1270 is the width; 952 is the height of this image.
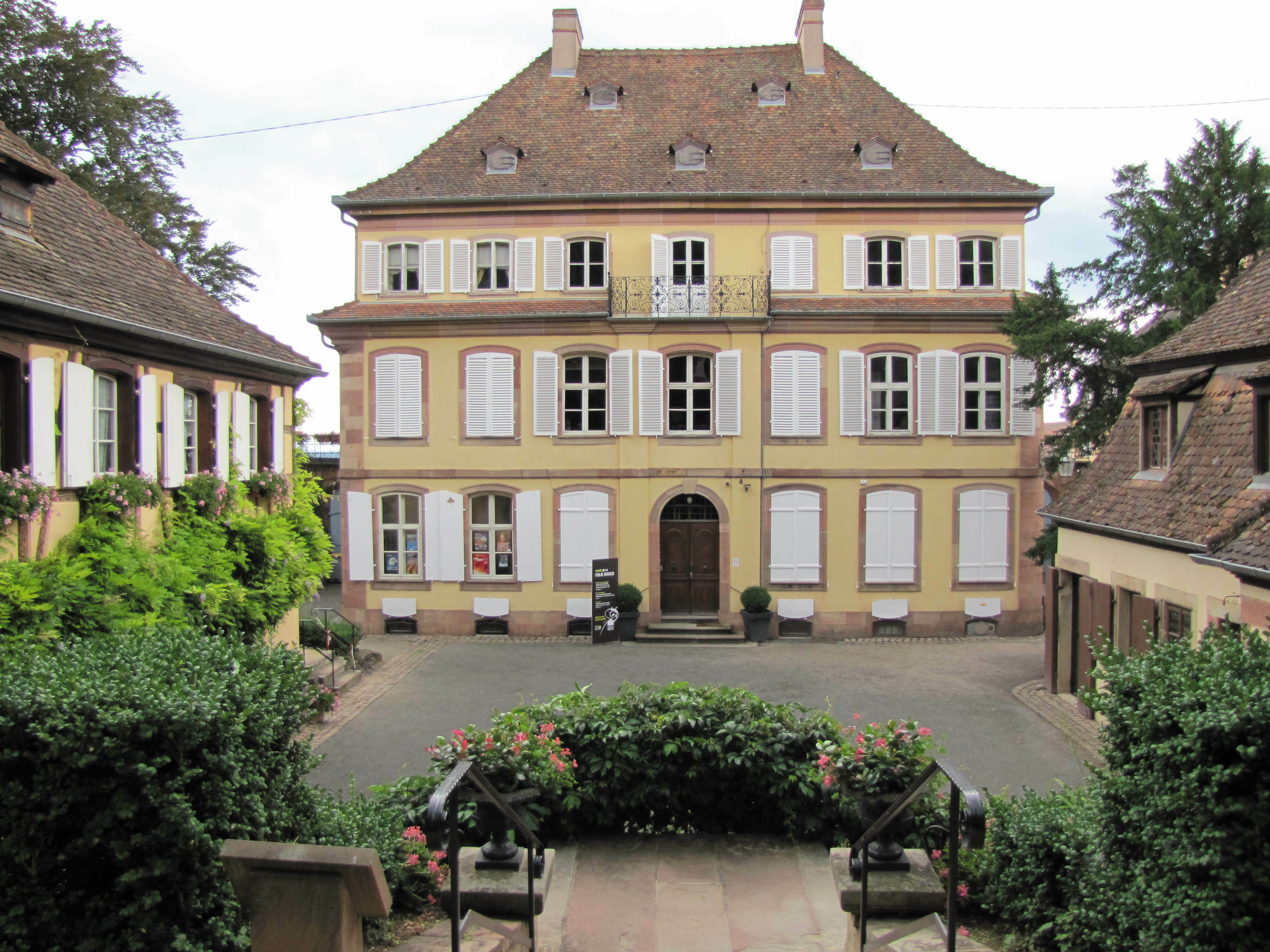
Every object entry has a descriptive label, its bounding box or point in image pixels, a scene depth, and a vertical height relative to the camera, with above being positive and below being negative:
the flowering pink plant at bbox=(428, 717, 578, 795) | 6.30 -2.05
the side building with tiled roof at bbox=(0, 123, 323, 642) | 9.21 +1.37
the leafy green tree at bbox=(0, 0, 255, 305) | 19.72 +8.15
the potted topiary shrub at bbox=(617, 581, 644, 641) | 19.58 -3.05
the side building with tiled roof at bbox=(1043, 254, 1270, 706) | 9.79 -0.42
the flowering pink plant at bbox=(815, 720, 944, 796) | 5.85 -1.93
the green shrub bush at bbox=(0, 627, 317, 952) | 4.24 -1.63
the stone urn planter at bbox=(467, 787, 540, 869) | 5.29 -2.23
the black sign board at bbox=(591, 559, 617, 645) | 19.47 -2.95
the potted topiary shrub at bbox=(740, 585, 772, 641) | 19.66 -3.15
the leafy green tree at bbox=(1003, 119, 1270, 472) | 13.81 +3.14
